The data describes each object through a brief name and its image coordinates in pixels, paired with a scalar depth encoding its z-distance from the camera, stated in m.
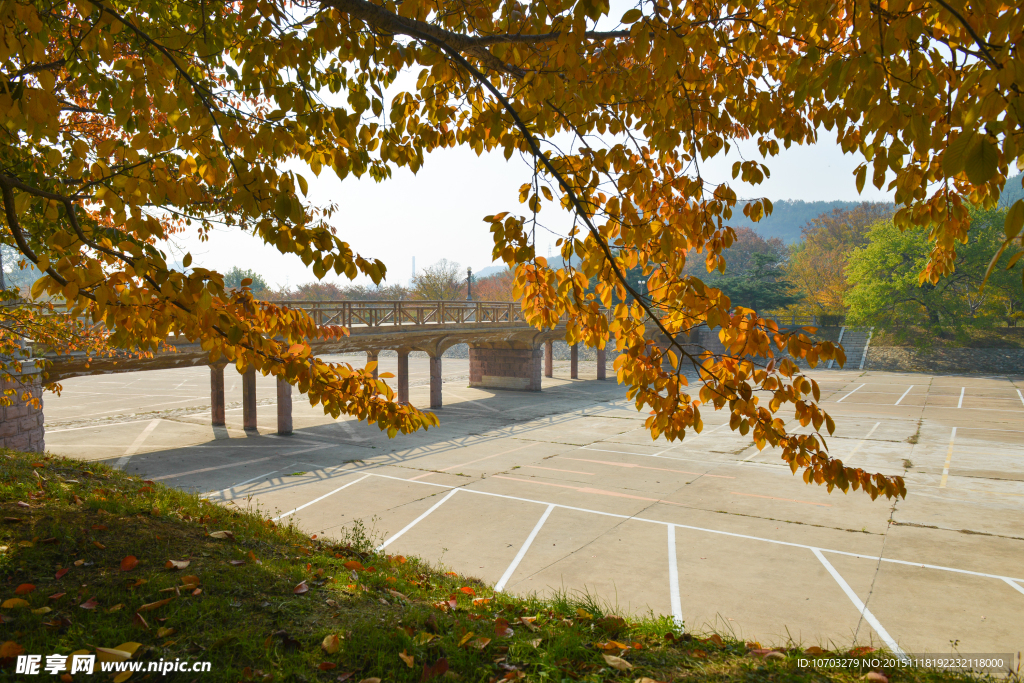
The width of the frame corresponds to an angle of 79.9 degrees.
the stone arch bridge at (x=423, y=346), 18.62
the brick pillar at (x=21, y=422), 13.34
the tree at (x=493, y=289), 73.50
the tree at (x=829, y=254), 64.50
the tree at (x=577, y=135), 3.09
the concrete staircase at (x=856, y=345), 53.88
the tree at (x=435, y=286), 61.34
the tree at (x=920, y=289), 48.94
